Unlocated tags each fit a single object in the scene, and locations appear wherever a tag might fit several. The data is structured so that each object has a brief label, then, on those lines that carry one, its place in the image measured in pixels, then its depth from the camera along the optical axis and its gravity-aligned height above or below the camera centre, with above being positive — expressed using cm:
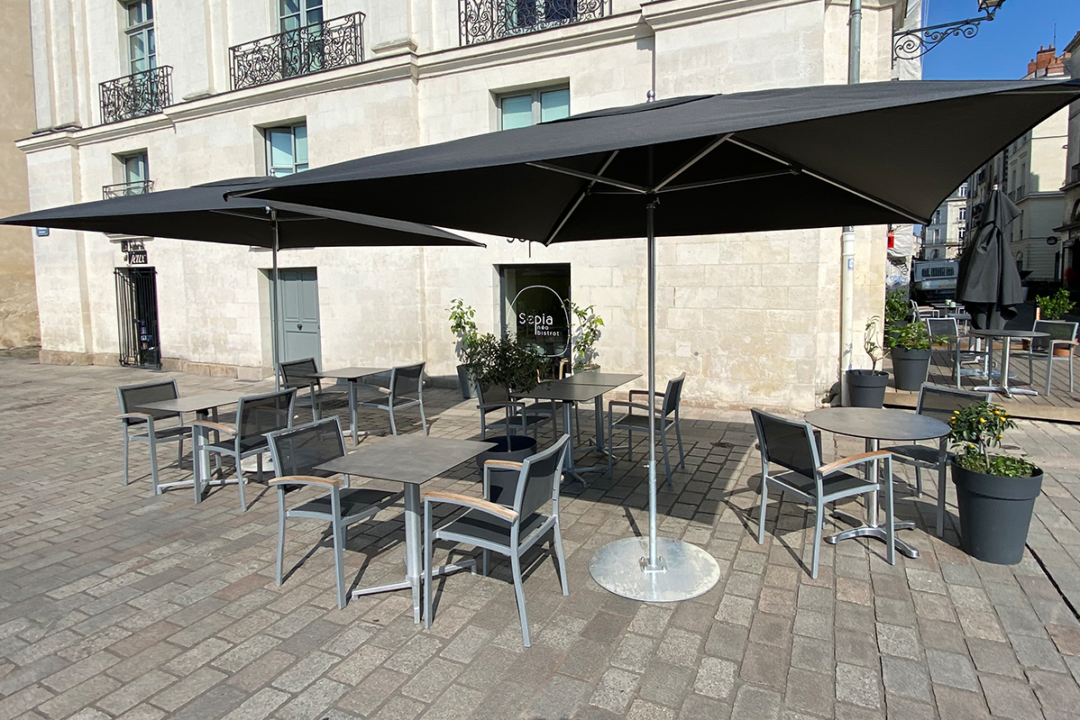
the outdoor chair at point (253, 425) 474 -90
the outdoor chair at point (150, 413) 517 -81
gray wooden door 1145 -9
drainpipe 733 +40
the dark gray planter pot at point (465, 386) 931 -117
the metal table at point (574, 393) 506 -72
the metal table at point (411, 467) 312 -81
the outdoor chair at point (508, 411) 547 -96
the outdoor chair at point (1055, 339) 763 -51
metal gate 1388 -13
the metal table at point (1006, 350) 755 -64
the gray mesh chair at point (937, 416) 411 -82
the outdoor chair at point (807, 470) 354 -98
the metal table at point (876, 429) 377 -79
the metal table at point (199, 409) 494 -77
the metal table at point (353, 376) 688 -75
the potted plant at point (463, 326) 944 -28
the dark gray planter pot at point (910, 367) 799 -85
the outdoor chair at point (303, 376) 709 -76
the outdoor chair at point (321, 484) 326 -93
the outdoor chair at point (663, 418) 523 -101
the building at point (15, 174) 1669 +376
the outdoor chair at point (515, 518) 293 -109
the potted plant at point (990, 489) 357 -109
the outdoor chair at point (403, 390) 689 -91
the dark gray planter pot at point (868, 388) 732 -101
